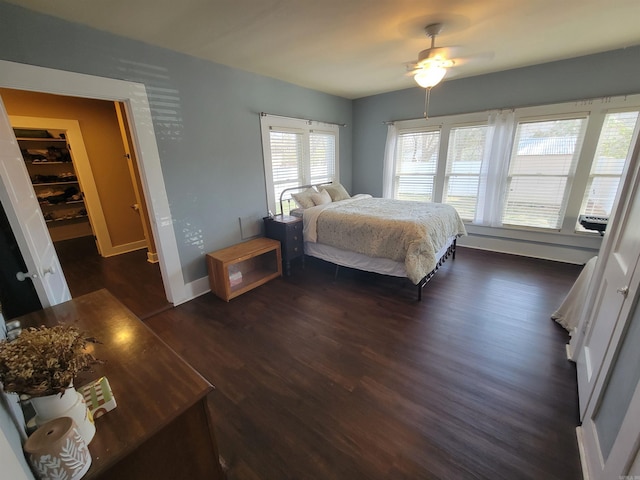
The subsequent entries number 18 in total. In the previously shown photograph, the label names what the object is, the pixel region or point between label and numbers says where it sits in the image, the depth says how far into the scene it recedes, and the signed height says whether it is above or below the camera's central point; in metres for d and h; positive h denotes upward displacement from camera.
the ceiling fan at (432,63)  2.13 +0.74
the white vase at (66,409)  0.77 -0.68
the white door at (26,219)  1.64 -0.31
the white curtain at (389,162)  4.70 -0.08
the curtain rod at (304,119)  3.44 +0.59
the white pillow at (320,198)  3.98 -0.56
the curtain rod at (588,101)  3.00 +0.59
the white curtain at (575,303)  2.19 -1.24
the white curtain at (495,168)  3.72 -0.19
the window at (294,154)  3.66 +0.09
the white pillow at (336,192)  4.34 -0.52
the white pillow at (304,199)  3.82 -0.53
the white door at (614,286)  1.27 -0.67
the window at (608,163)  3.08 -0.14
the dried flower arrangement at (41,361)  0.68 -0.50
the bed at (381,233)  2.76 -0.84
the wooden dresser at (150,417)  0.83 -0.81
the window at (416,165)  4.47 -0.14
